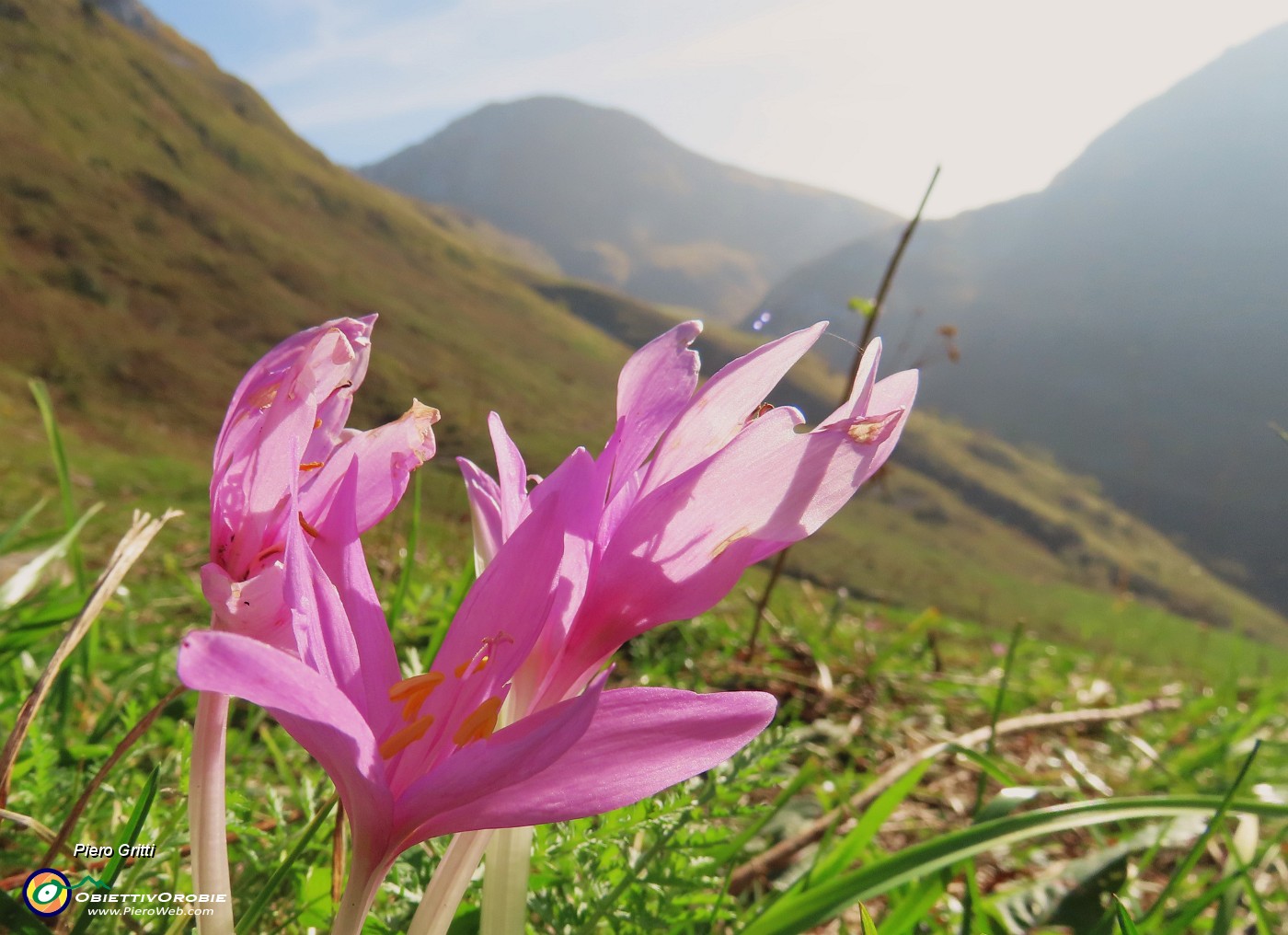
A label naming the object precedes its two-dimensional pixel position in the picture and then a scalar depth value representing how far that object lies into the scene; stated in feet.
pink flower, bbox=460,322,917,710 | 0.38
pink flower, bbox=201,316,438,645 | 0.42
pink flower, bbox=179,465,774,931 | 0.31
